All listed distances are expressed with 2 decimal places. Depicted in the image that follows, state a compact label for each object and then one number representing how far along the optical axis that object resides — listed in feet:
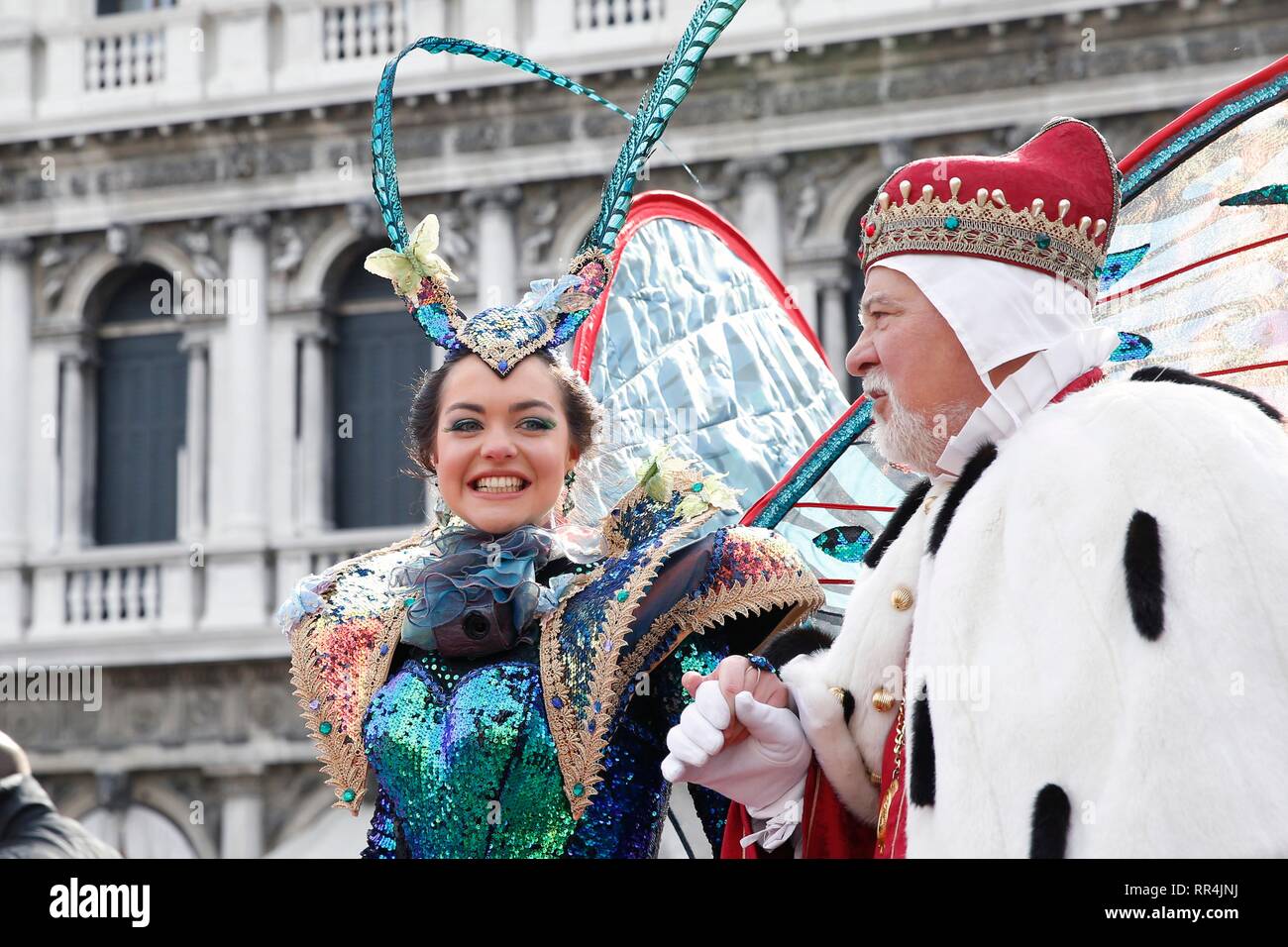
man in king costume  5.76
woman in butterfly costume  8.14
